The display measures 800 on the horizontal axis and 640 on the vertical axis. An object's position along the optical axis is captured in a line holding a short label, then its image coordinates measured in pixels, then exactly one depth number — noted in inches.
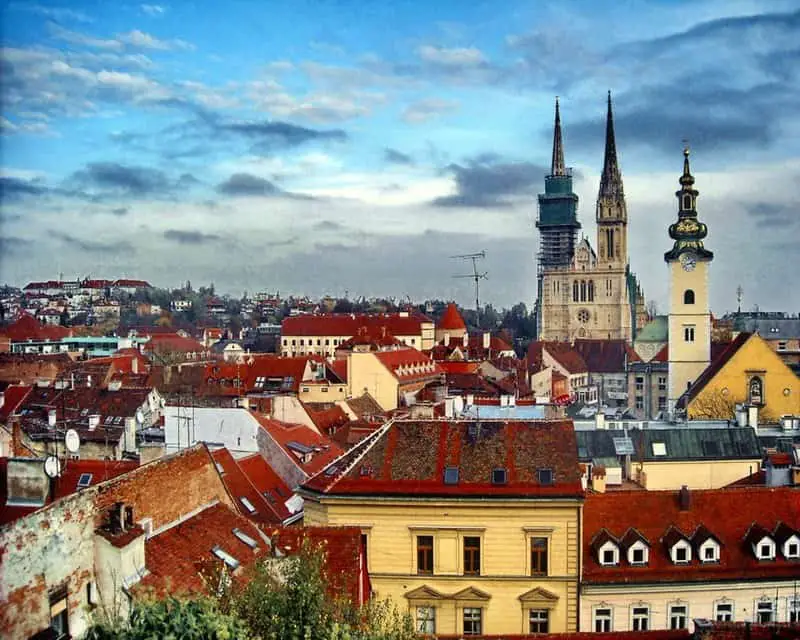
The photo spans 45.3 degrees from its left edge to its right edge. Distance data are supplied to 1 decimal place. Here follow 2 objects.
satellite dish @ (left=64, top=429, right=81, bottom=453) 1094.4
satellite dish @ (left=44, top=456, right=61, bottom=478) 740.0
